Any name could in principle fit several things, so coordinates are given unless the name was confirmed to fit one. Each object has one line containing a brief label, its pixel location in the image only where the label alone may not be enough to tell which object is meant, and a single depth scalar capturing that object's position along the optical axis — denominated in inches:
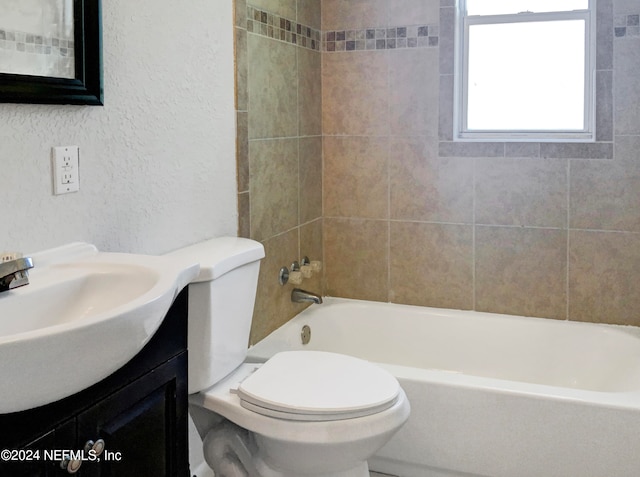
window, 118.5
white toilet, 74.0
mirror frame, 61.8
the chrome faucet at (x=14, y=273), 52.2
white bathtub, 88.4
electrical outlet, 65.4
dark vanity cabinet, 46.9
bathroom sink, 43.1
